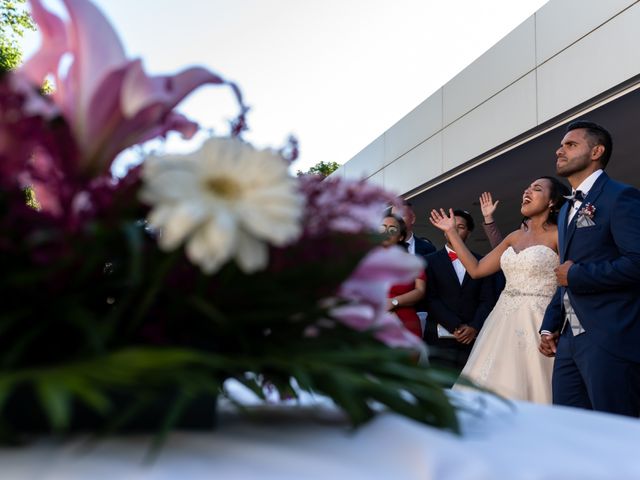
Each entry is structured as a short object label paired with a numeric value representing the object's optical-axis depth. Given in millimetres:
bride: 5211
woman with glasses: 5613
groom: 3469
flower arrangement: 590
